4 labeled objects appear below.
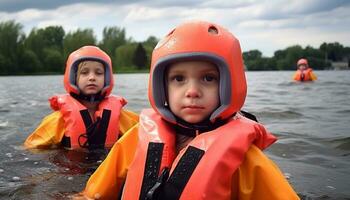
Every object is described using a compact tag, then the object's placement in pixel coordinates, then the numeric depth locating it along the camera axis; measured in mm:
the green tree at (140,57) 78144
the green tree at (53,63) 62928
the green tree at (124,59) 77375
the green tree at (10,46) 58406
